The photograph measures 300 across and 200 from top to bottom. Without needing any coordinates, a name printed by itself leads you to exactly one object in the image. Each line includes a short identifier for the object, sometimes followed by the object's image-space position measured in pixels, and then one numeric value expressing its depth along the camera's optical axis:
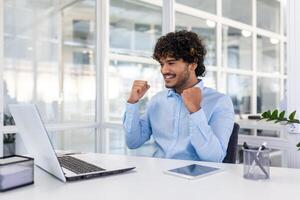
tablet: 1.16
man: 1.48
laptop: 1.06
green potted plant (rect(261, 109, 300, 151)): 1.14
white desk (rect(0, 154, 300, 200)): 0.94
